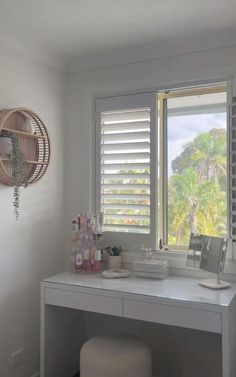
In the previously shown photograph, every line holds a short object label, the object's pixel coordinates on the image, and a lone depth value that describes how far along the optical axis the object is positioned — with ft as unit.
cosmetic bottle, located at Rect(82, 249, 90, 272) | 8.55
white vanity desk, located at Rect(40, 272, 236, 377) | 6.40
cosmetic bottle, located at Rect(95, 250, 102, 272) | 8.59
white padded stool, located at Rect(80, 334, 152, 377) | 6.73
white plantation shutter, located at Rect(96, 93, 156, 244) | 8.63
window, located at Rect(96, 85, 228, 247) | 8.65
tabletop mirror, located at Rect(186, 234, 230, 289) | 7.27
